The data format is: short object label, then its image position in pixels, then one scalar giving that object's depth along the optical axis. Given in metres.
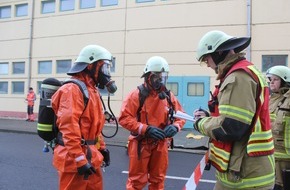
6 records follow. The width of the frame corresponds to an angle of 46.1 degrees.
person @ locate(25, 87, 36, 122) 17.06
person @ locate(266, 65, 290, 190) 4.03
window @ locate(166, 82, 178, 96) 14.51
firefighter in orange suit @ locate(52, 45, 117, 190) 3.03
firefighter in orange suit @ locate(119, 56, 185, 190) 4.19
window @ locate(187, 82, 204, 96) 14.09
